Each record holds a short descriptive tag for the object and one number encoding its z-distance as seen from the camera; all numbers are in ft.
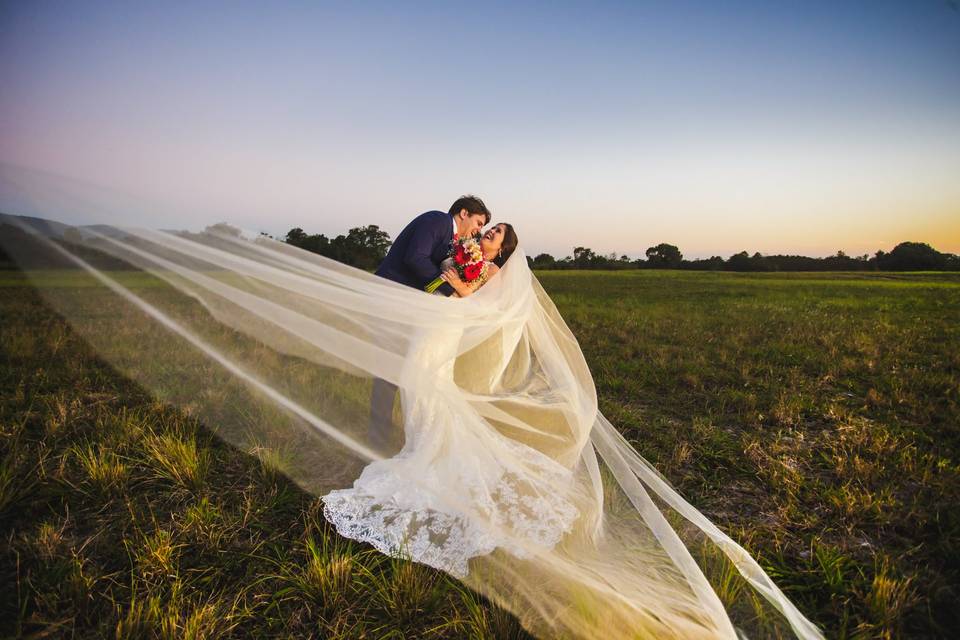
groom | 12.82
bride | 9.61
